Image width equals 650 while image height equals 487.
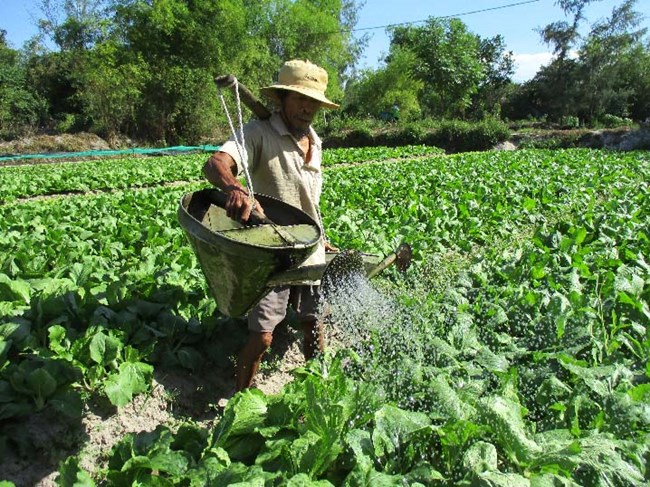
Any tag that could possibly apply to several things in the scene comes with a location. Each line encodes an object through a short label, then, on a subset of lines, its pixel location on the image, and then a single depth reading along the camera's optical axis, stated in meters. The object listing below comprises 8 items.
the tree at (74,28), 48.09
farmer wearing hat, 2.81
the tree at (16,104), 33.09
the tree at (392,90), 47.31
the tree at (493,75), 48.74
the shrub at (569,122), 32.62
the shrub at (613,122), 35.37
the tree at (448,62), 38.12
